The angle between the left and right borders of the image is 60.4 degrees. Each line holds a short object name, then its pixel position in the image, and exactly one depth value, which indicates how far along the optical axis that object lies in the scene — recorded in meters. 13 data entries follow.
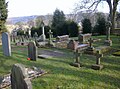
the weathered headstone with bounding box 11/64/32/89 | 2.89
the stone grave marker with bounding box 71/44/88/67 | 5.82
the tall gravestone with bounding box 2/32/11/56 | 7.21
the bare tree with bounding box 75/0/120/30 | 17.22
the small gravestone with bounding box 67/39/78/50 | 9.34
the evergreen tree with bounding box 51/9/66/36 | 26.04
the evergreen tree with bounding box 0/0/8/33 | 15.74
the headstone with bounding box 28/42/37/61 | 6.62
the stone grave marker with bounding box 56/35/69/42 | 12.59
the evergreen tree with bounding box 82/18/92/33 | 18.75
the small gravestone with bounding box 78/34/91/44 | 12.00
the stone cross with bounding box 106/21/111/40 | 10.26
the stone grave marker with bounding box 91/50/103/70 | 5.46
